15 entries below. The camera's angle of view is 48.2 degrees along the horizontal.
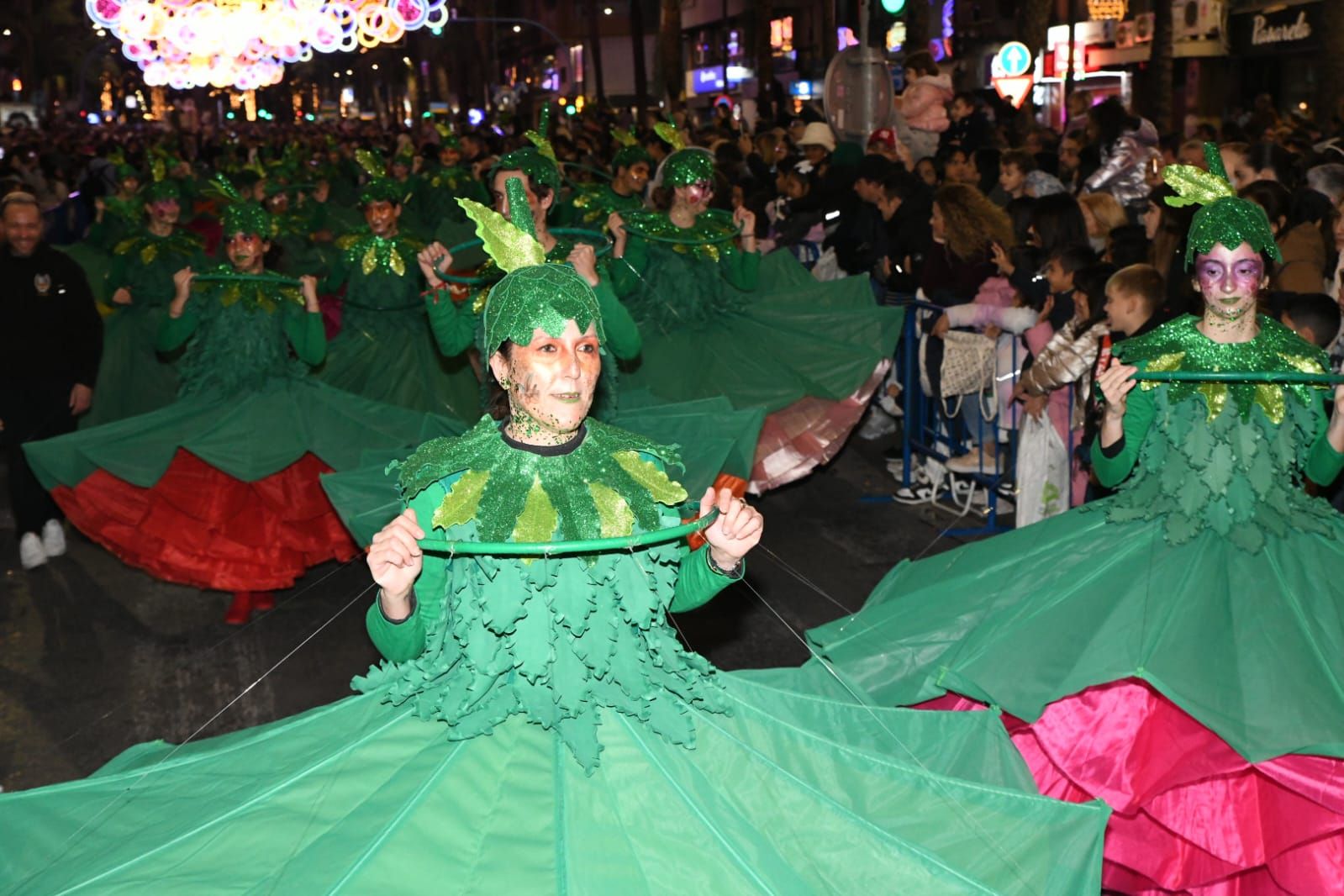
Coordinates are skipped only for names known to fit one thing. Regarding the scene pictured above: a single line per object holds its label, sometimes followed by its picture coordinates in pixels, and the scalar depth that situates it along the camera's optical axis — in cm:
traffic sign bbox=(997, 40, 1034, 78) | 2636
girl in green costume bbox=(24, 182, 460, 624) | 781
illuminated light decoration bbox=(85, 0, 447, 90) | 2598
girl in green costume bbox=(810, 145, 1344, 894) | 429
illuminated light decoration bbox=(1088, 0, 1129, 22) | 3309
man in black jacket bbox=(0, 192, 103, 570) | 895
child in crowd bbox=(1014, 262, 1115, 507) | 761
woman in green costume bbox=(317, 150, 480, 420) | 948
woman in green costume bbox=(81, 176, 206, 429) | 1049
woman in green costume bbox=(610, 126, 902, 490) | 900
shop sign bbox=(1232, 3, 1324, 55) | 2709
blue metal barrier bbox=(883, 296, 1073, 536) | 909
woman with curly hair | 934
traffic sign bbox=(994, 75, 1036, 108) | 2670
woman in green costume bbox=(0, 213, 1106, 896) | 313
